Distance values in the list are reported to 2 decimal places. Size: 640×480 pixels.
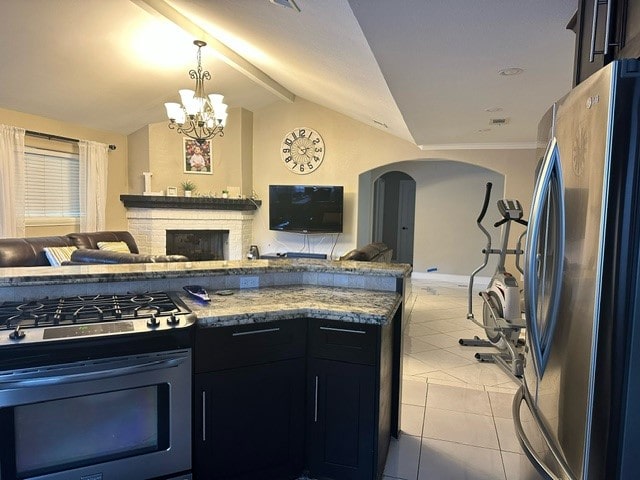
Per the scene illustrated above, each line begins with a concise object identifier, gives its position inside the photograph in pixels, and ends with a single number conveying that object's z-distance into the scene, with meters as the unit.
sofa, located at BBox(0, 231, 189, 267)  3.71
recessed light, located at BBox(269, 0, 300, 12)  2.75
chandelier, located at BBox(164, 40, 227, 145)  4.27
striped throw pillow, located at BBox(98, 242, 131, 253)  5.91
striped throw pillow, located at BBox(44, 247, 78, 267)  4.99
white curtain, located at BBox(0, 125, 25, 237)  5.14
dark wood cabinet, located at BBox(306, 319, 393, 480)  1.96
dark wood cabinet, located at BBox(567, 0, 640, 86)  1.12
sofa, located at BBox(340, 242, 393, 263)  4.58
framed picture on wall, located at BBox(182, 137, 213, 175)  7.28
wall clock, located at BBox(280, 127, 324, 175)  7.55
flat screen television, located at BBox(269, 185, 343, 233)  7.20
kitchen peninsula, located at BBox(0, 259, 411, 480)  1.84
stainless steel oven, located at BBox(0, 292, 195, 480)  1.49
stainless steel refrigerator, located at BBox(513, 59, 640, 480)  0.95
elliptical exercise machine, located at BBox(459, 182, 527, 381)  3.74
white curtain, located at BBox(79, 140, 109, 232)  6.28
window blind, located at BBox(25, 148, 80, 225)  5.70
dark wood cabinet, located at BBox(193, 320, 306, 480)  1.82
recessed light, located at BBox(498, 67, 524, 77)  2.94
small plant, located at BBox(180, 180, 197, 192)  7.19
